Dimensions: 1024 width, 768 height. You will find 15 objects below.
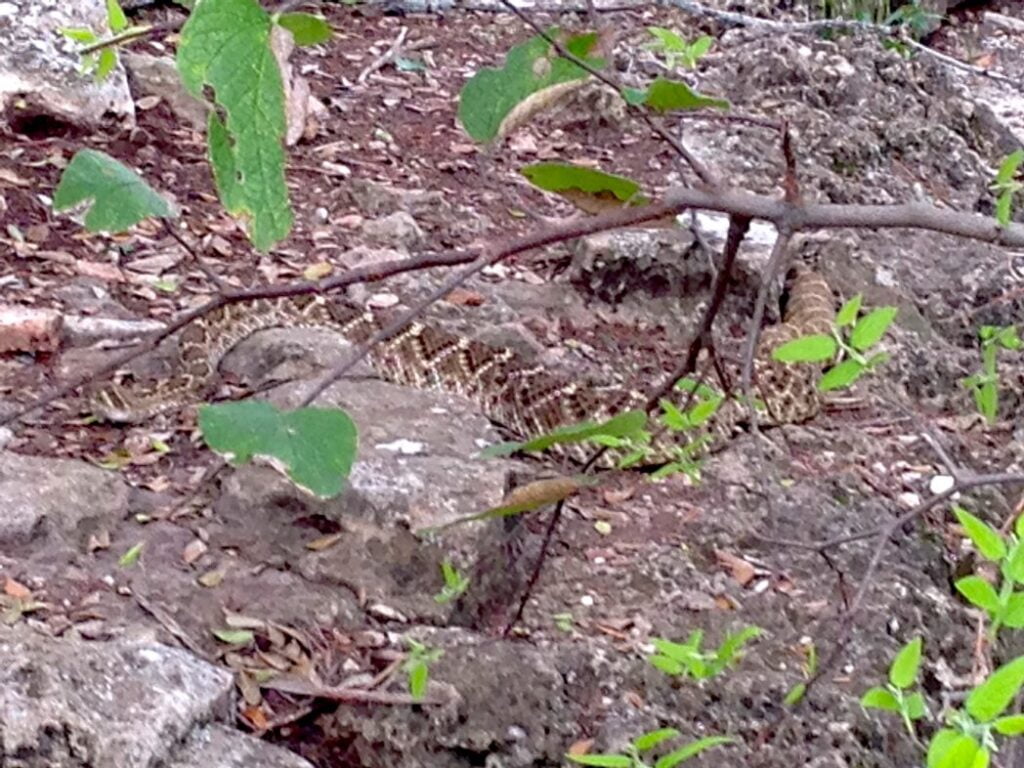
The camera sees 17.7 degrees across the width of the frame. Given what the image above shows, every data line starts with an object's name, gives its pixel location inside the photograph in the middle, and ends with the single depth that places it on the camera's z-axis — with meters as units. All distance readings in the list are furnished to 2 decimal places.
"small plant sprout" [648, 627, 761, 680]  2.40
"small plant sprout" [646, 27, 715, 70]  3.92
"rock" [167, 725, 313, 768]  2.43
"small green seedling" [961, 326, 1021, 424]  2.36
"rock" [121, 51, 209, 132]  6.58
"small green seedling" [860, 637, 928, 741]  1.79
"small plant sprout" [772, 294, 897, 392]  1.90
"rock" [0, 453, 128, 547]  3.21
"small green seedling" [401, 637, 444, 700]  2.78
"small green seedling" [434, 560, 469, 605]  3.22
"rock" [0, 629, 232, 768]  2.34
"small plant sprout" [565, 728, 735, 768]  2.26
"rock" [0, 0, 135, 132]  6.07
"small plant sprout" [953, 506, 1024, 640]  1.76
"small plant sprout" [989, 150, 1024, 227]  2.00
